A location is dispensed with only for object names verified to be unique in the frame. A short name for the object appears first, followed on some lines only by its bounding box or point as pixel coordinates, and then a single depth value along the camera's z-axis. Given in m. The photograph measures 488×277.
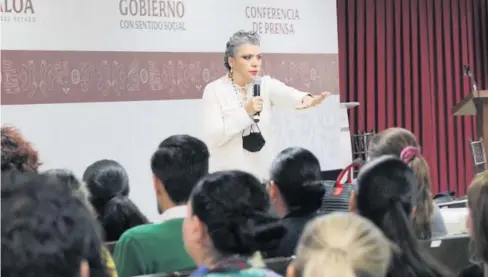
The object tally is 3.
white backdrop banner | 7.70
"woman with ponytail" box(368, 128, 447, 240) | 4.77
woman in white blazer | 6.96
